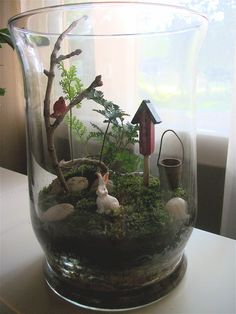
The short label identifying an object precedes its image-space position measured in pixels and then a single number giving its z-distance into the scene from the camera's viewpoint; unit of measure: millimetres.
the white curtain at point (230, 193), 828
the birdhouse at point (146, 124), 482
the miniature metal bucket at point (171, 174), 512
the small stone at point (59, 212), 468
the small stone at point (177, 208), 481
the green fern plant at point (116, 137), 500
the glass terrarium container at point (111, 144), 454
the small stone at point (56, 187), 512
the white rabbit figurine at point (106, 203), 461
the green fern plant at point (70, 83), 489
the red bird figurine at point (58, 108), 481
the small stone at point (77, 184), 509
